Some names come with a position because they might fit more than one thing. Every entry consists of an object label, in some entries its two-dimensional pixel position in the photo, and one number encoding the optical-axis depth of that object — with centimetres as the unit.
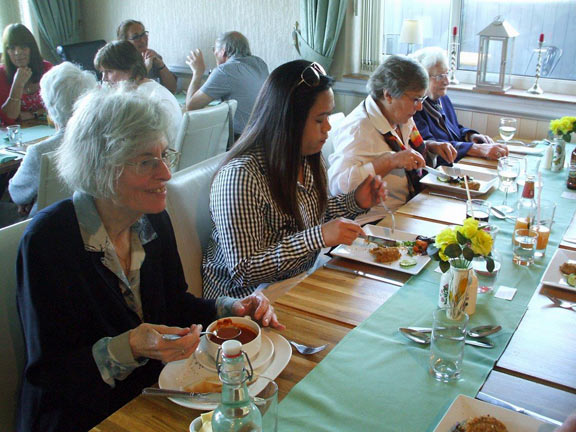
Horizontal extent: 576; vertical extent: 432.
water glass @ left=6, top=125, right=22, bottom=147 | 308
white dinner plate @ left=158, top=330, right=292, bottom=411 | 117
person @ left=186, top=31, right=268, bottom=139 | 395
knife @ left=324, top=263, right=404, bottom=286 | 165
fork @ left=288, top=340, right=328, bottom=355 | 130
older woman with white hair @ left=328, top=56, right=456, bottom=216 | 243
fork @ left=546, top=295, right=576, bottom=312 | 152
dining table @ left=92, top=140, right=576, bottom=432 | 111
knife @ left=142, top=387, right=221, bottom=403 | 111
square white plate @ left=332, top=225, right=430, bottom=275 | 172
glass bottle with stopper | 88
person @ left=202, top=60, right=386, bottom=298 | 172
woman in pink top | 372
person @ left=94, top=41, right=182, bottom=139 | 350
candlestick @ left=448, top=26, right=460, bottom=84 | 395
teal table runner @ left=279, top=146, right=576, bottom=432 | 110
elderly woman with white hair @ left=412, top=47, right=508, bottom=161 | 304
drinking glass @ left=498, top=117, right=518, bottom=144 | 311
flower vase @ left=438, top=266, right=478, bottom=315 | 139
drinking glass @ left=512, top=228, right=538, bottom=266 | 176
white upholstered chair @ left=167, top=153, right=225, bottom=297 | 185
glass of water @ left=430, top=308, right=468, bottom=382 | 122
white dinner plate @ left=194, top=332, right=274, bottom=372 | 123
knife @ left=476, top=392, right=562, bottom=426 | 107
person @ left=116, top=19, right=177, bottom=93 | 466
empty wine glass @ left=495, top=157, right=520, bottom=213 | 240
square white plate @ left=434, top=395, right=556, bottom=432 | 105
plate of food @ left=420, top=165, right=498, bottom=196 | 243
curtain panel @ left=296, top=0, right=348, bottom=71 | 414
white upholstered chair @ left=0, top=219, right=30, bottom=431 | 137
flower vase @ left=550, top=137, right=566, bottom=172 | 273
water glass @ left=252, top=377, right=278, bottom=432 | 97
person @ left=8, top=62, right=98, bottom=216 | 253
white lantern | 359
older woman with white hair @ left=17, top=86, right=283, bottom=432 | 124
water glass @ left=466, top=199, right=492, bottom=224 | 201
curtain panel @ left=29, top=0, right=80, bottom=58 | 540
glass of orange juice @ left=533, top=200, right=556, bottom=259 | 182
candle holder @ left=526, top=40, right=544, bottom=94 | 371
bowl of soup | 122
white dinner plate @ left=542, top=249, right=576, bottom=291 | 160
